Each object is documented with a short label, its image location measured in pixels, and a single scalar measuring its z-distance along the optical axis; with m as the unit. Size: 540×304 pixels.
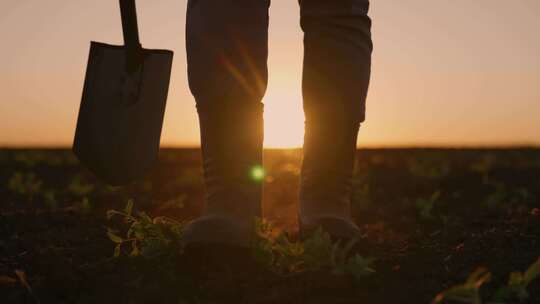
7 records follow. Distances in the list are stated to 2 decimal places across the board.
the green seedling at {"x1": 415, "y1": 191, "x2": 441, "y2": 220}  3.87
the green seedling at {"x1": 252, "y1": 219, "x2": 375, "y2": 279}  2.01
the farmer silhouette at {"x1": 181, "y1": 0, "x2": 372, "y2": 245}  2.39
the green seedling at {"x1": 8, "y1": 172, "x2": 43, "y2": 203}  5.45
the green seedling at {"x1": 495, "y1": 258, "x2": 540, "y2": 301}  1.71
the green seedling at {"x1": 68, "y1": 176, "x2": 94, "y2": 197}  5.31
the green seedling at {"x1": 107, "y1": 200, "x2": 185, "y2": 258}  2.36
